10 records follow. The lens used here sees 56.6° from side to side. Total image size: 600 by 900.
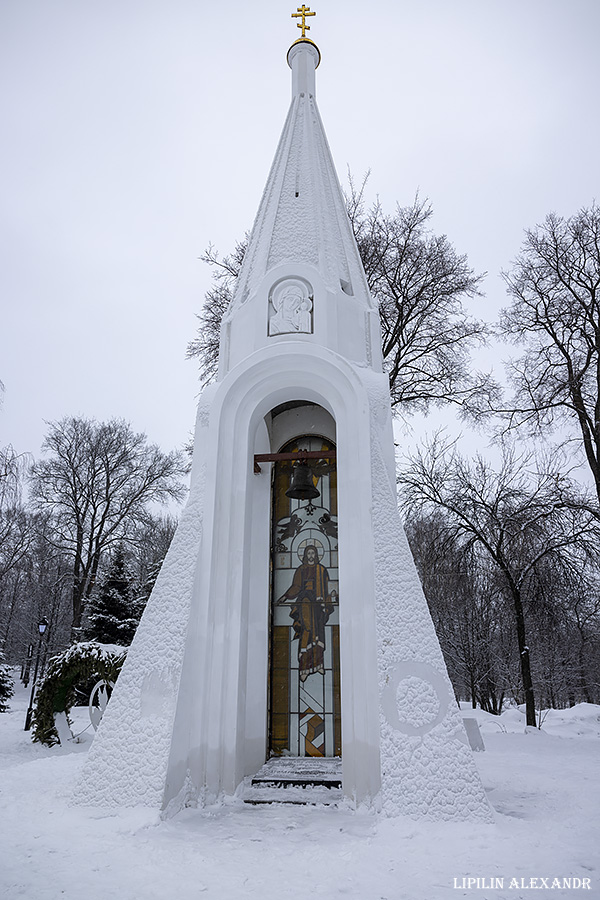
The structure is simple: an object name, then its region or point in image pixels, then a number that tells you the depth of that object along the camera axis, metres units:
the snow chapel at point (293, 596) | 4.32
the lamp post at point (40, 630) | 12.20
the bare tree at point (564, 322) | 11.10
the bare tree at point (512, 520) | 10.28
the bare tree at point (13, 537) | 15.63
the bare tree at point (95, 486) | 19.44
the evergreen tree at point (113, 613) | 17.41
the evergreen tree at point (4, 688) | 14.75
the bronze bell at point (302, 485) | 6.09
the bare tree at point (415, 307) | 12.25
